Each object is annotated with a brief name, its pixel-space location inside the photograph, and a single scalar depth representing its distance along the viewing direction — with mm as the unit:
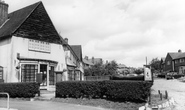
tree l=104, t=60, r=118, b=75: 46175
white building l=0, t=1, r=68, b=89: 19203
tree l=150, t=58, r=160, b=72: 88375
